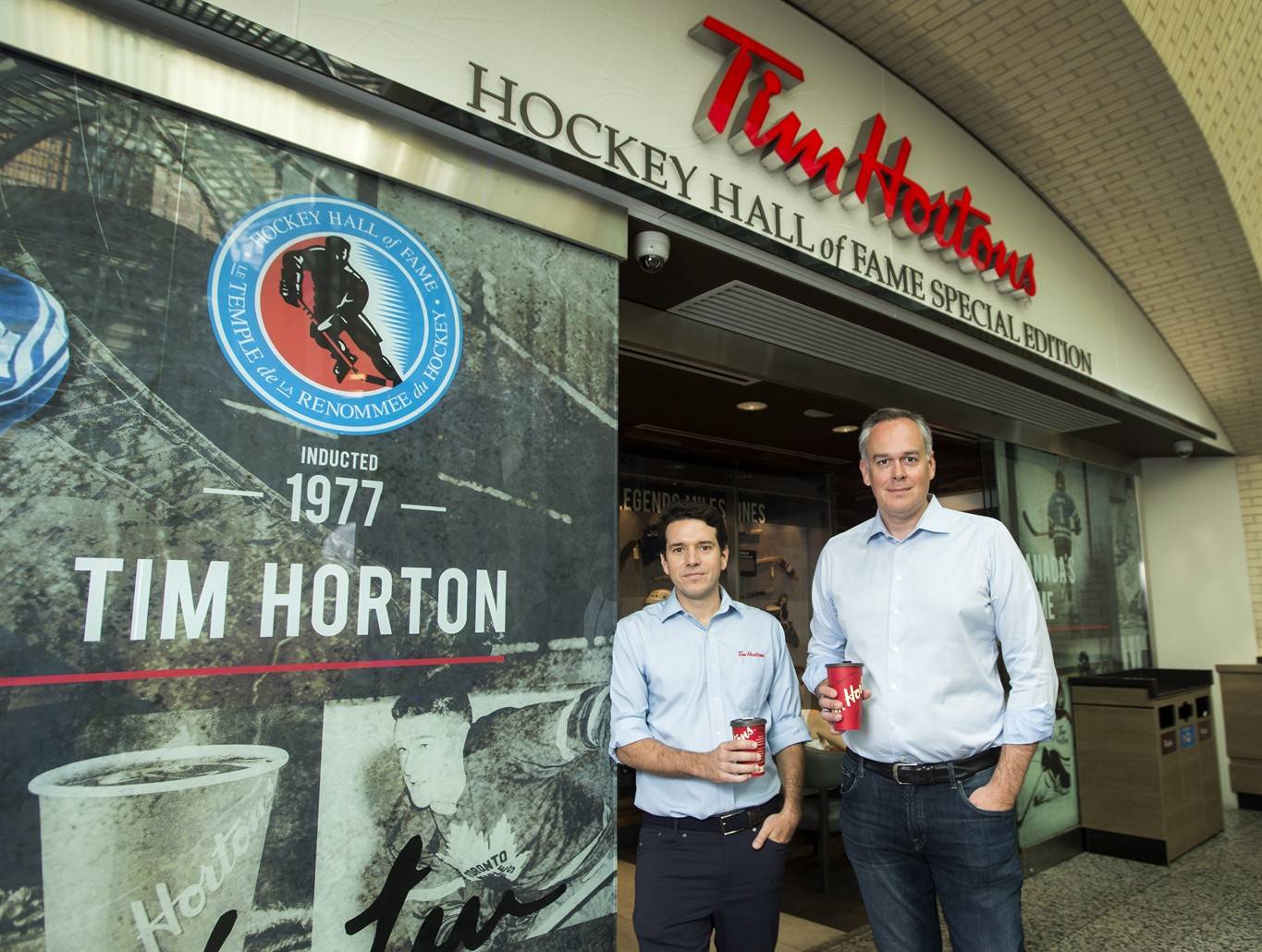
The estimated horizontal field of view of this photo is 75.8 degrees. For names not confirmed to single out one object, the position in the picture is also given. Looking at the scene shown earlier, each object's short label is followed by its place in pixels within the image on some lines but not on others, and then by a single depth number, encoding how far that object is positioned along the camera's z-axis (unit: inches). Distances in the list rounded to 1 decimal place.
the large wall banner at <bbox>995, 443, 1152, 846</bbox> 218.5
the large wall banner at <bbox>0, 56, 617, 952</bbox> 64.6
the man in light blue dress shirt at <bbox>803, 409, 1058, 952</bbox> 78.5
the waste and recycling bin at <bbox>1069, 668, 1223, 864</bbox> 212.2
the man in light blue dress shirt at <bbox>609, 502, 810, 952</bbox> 82.5
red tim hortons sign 121.3
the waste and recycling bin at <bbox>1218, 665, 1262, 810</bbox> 262.4
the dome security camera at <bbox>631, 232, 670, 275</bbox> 114.6
